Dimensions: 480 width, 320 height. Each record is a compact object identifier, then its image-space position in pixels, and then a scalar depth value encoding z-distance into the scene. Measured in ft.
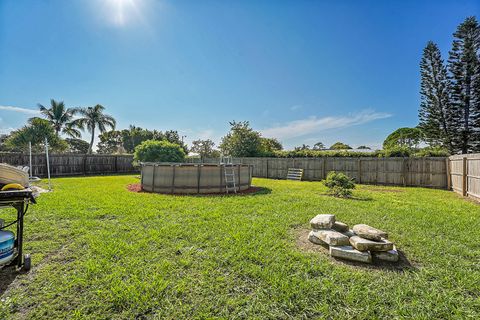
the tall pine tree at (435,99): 48.11
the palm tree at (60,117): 68.09
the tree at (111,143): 120.57
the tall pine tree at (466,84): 44.86
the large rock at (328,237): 9.34
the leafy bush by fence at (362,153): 34.06
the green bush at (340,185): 23.25
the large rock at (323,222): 10.64
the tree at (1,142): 64.79
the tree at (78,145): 105.41
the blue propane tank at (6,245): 6.53
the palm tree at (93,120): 72.43
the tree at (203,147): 77.15
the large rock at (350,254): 8.43
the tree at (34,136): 54.60
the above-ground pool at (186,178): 25.36
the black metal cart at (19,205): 6.68
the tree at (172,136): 100.23
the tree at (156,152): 41.93
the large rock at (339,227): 10.86
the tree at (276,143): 99.31
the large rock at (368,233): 8.97
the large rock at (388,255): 8.50
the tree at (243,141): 54.44
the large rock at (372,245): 8.59
